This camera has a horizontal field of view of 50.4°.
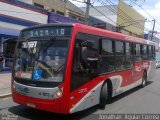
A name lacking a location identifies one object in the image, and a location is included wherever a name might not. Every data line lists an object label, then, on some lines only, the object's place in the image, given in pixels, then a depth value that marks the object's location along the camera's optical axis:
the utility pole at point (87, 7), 11.62
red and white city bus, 4.36
